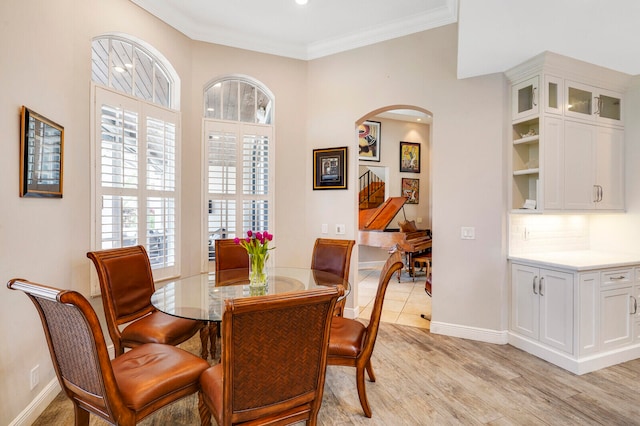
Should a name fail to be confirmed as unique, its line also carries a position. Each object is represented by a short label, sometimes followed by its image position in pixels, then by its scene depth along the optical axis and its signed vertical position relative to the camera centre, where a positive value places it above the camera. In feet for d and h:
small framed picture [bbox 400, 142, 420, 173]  25.55 +4.69
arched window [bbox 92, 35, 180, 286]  9.07 +1.96
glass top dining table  6.47 -1.92
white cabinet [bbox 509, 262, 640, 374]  8.76 -2.94
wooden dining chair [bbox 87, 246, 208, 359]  7.13 -2.27
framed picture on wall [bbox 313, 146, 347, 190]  12.82 +1.89
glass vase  7.88 -1.45
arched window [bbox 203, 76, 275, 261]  12.23 +2.22
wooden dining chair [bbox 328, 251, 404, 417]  6.70 -2.83
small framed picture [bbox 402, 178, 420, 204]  25.50 +2.00
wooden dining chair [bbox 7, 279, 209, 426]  4.28 -2.63
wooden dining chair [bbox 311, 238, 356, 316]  9.84 -1.37
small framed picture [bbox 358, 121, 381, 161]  24.44 +5.71
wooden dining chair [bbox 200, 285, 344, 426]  4.08 -2.06
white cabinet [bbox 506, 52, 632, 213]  9.77 +2.61
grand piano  18.54 -1.28
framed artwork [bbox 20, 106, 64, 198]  6.08 +1.19
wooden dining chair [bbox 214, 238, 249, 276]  10.53 -1.46
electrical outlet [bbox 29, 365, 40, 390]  6.50 -3.48
